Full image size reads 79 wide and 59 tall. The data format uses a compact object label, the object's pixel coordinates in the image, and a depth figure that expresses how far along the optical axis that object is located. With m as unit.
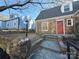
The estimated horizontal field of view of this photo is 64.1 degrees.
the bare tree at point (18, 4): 1.59
